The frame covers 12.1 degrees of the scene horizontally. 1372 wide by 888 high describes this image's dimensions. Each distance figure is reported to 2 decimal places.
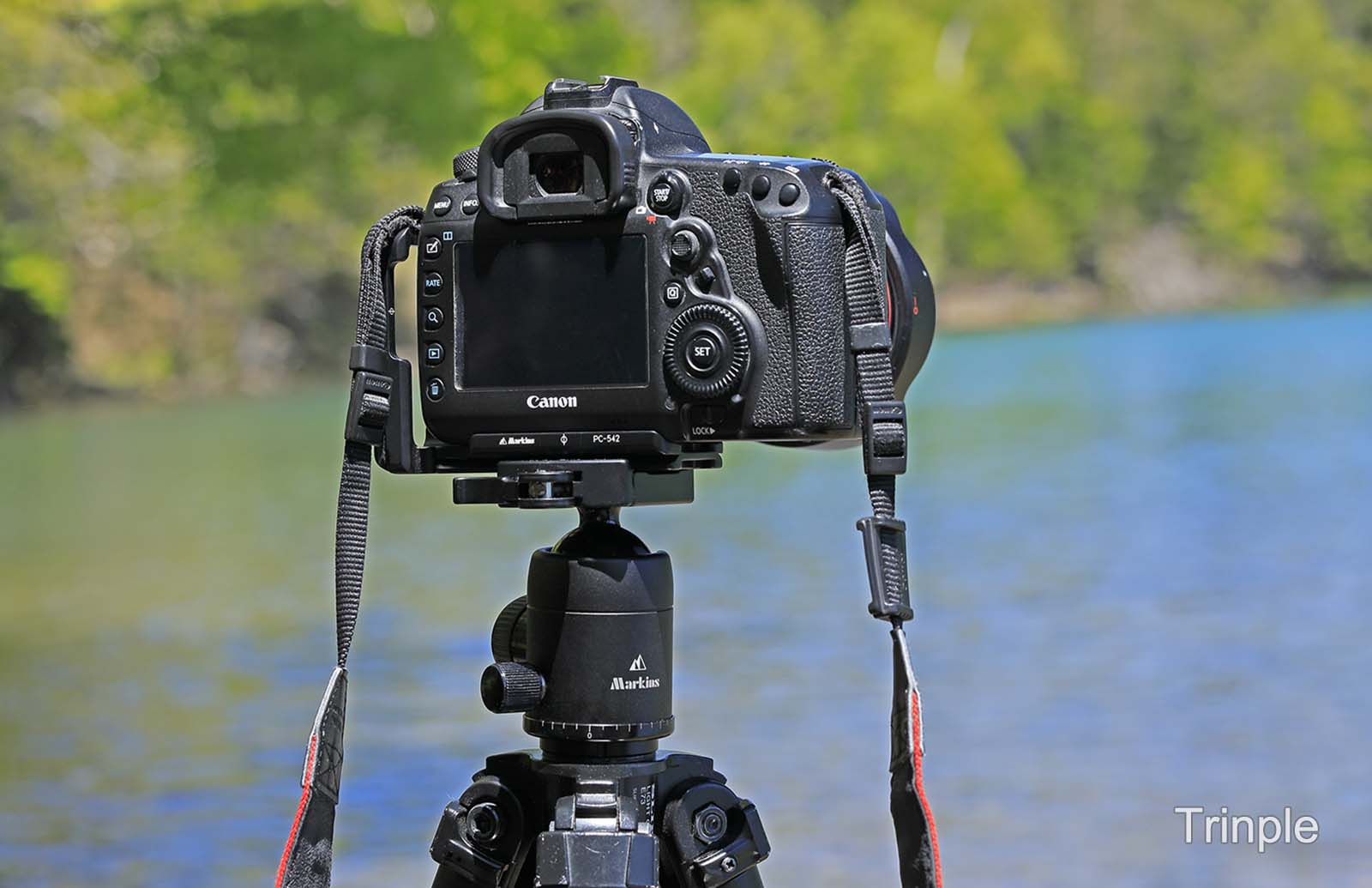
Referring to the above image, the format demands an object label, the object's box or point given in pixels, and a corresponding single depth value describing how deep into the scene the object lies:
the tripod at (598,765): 2.02
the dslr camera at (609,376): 2.01
